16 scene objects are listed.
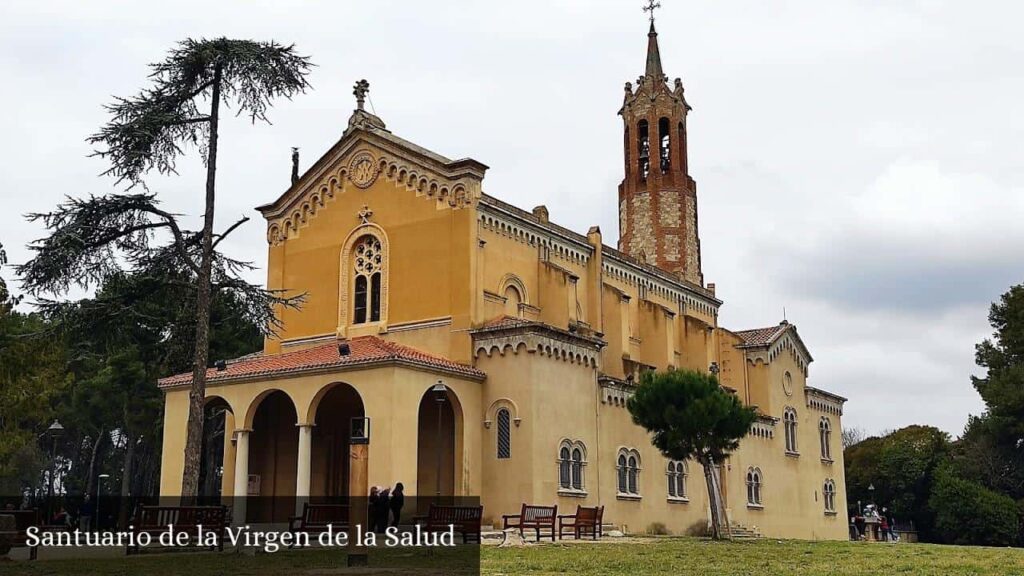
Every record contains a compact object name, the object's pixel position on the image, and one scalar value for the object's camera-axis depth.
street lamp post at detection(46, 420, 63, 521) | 41.49
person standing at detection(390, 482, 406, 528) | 25.66
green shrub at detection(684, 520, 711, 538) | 38.22
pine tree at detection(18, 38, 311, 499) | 25.00
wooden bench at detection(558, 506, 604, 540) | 26.53
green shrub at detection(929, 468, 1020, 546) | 54.09
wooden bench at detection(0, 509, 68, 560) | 18.76
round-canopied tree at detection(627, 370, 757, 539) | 29.48
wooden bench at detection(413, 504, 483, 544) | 21.50
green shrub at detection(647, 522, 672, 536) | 35.88
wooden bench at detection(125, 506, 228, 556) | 19.75
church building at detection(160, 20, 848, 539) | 31.03
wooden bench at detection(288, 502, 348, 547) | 20.64
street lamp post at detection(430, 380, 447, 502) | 27.67
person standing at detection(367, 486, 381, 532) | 25.13
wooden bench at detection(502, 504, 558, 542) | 25.53
